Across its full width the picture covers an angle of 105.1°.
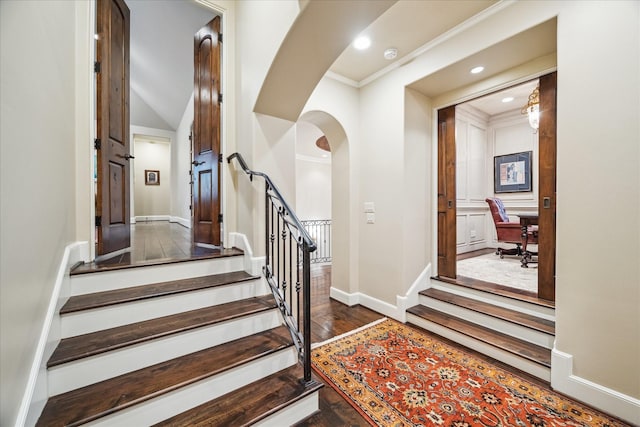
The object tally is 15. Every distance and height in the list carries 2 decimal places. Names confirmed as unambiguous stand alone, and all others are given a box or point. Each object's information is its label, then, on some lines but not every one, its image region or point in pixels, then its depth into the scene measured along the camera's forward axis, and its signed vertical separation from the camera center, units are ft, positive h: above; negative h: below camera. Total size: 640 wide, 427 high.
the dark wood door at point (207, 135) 8.32 +2.75
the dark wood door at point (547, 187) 7.18 +0.71
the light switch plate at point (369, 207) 10.55 +0.19
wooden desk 12.11 -0.98
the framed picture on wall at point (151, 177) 25.14 +3.60
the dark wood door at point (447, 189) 10.02 +0.92
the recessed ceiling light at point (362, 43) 8.03 +5.69
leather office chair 13.75 -1.10
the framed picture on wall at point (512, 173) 17.20 +2.82
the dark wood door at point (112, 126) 6.52 +2.49
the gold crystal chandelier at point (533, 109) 10.29 +4.37
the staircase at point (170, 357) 3.92 -2.85
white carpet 9.95 -2.92
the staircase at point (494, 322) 6.55 -3.57
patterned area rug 5.05 -4.24
